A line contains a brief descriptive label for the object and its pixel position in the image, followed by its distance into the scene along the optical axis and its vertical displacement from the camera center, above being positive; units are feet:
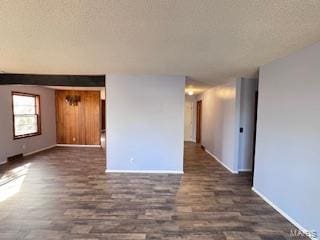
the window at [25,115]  20.22 -0.50
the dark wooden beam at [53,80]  15.92 +2.35
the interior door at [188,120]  33.91 -1.40
